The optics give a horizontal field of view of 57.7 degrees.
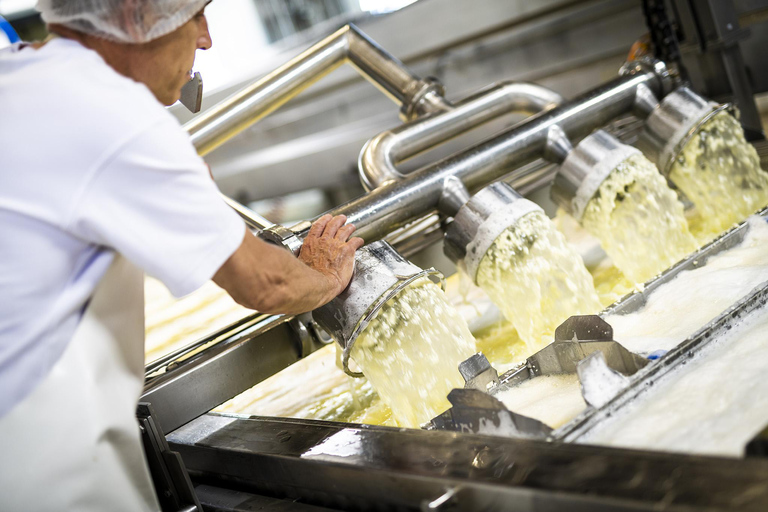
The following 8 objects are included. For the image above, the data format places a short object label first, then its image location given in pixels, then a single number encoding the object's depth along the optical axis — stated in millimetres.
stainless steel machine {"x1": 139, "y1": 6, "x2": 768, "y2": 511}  723
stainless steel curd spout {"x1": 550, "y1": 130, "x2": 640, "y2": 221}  1627
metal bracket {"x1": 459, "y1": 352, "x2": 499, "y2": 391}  1078
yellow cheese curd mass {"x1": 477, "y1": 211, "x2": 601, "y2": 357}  1468
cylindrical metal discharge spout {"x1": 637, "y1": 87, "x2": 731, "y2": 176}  1798
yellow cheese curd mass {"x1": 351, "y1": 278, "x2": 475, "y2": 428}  1267
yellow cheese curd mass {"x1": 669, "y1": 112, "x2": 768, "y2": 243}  1787
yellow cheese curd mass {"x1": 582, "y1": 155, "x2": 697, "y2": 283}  1635
